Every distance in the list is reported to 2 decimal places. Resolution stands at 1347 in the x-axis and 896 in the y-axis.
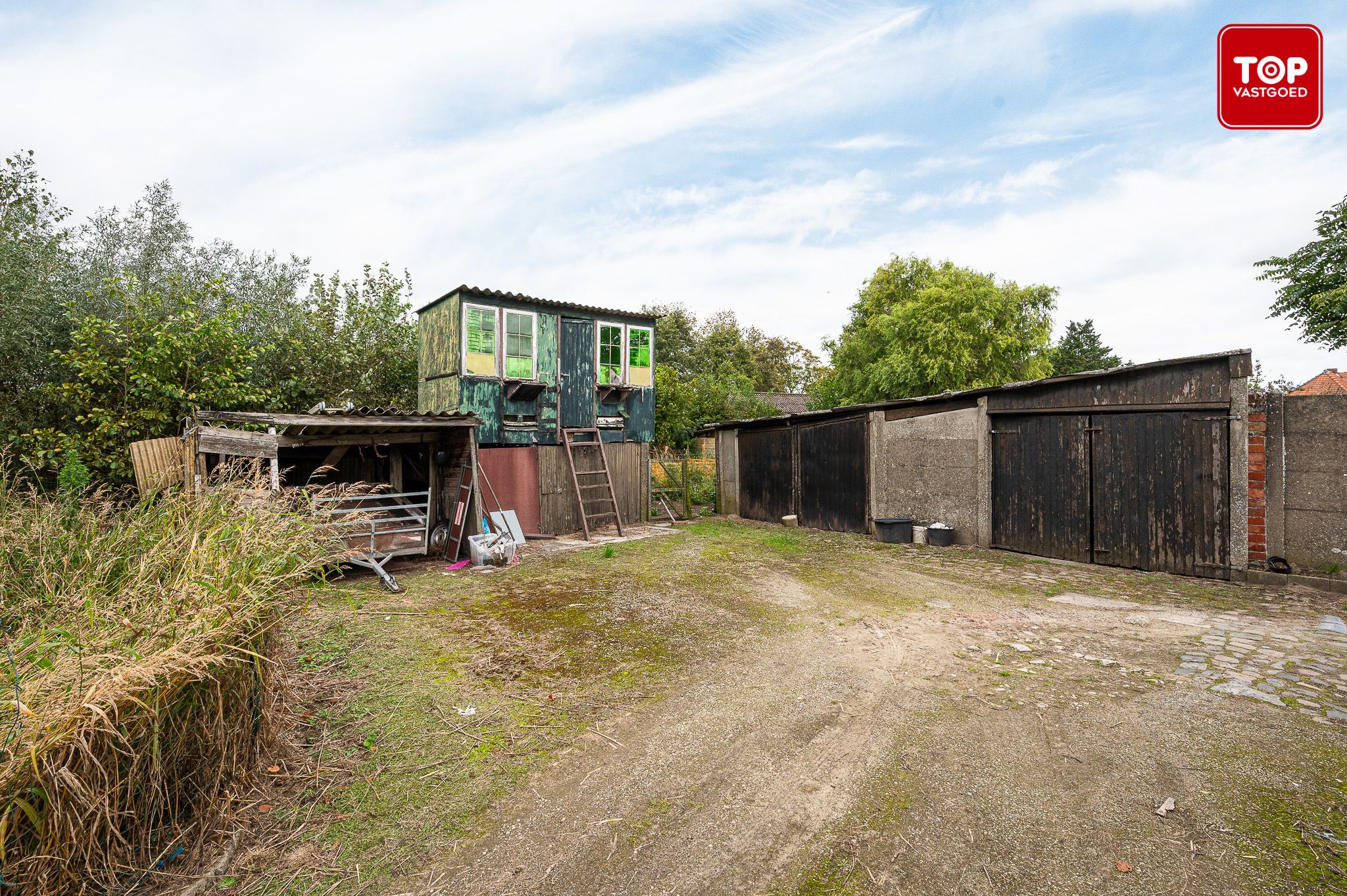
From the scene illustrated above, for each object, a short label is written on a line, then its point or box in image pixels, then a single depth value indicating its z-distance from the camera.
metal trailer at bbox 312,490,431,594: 7.54
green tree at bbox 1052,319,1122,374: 41.56
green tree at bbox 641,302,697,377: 31.72
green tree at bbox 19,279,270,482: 10.42
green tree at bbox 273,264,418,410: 15.73
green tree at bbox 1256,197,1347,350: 13.54
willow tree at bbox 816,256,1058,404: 23.44
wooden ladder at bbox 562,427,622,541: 12.02
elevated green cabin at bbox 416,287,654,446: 12.09
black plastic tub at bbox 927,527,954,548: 9.96
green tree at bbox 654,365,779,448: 18.45
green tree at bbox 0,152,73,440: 10.53
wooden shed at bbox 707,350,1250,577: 7.13
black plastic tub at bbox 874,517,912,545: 10.48
